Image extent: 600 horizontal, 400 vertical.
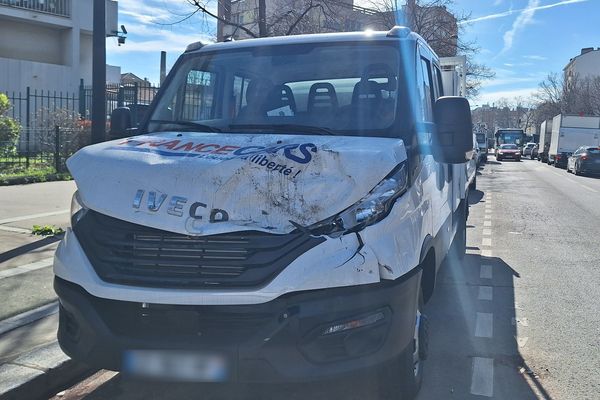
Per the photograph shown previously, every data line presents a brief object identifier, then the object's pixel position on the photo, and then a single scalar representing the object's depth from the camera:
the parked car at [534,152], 58.52
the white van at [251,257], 2.77
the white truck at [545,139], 44.50
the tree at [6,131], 14.20
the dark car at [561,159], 36.78
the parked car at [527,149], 61.52
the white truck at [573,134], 36.41
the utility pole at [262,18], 12.16
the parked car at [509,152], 47.50
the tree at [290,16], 12.32
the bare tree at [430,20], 22.83
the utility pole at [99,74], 7.42
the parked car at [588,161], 27.73
